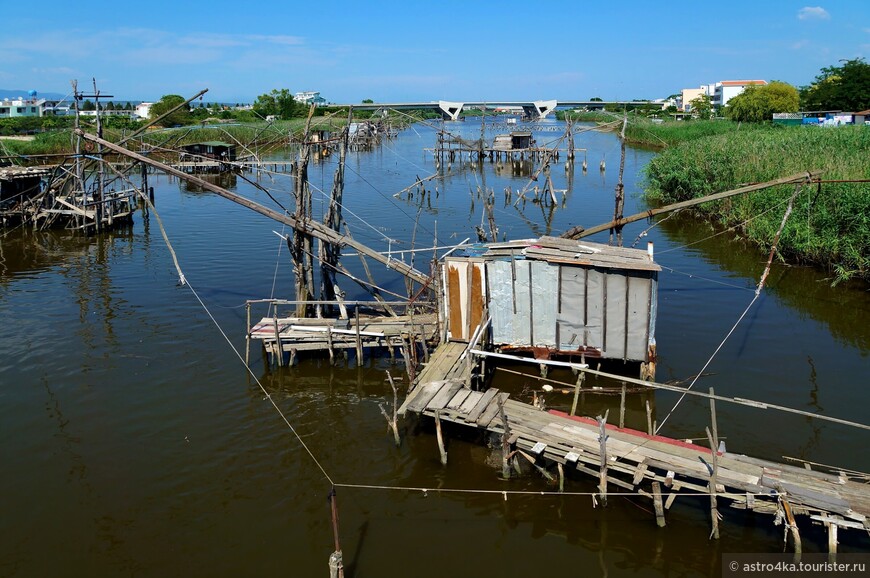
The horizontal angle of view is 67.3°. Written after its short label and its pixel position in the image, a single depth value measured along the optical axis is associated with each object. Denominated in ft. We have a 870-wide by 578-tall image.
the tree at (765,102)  240.12
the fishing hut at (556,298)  51.70
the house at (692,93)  528.26
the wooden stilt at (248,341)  56.13
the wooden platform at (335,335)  56.59
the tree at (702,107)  317.15
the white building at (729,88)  455.63
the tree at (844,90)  228.84
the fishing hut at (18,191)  110.93
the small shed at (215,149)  181.47
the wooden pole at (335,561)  29.91
